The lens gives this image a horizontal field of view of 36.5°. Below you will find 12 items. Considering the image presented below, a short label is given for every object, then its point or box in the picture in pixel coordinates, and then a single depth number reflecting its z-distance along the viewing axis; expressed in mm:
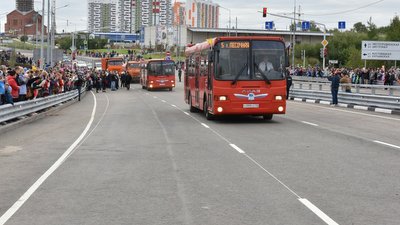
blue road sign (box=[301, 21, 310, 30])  67356
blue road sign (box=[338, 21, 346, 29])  61531
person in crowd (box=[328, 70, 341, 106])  33188
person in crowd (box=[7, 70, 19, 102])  21812
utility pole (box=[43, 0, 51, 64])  52862
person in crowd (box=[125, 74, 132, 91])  65062
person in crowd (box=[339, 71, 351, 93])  35438
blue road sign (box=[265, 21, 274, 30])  67169
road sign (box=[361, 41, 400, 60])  53656
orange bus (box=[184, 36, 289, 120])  21188
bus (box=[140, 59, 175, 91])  59406
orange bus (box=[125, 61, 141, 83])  79000
